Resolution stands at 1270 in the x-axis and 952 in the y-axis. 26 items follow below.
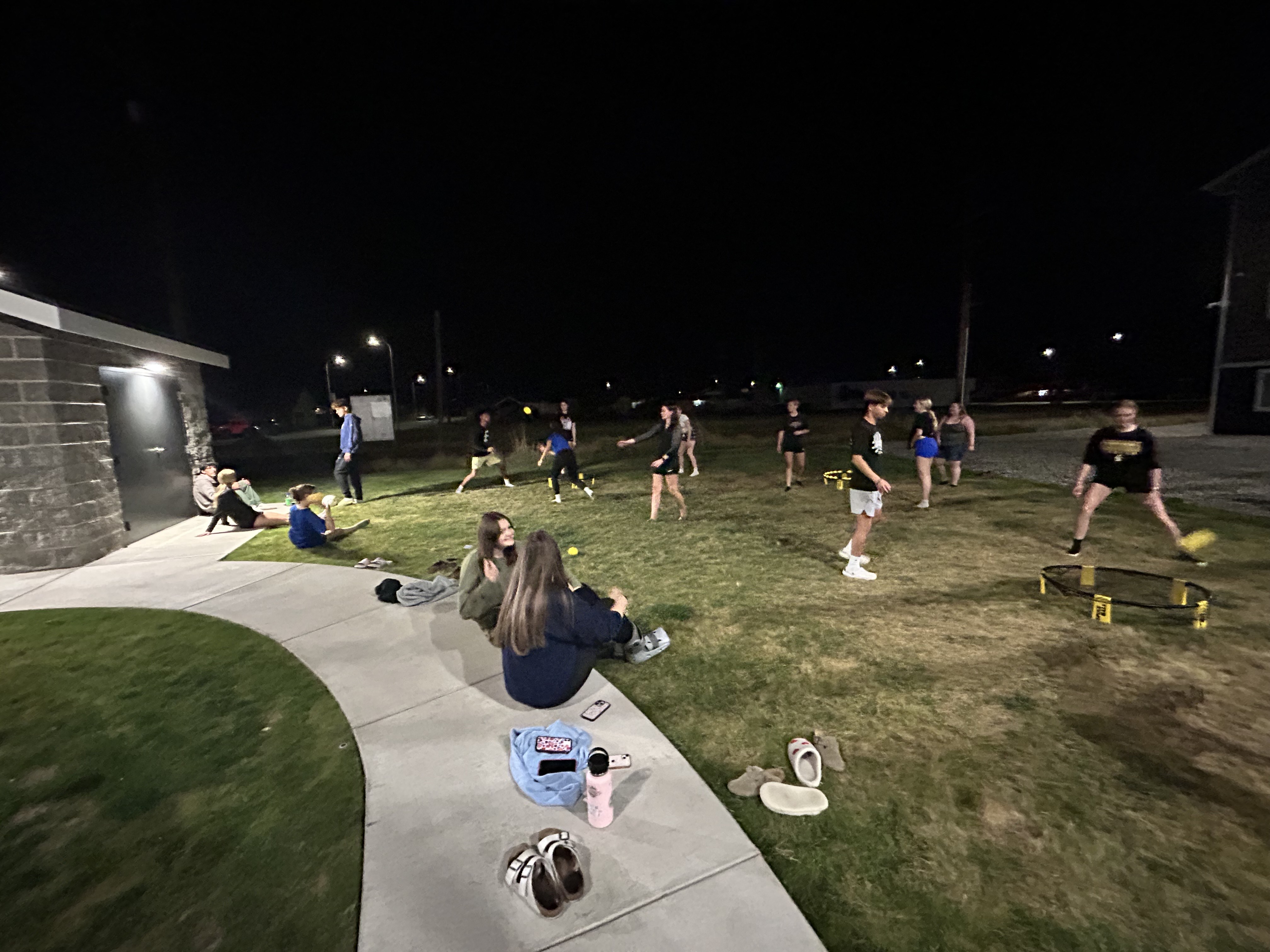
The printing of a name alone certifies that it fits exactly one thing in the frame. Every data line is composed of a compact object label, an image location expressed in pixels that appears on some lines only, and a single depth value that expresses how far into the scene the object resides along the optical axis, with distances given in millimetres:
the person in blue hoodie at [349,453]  11961
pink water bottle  3004
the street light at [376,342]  29953
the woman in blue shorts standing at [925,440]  10266
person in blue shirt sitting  8664
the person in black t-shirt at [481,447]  13906
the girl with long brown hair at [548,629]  3740
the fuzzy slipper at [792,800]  3191
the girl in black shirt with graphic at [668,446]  9617
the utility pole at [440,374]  33075
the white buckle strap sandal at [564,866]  2652
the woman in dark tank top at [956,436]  11383
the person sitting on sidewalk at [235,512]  10359
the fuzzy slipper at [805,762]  3410
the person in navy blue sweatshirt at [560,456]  12375
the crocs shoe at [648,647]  5047
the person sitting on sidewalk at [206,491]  11094
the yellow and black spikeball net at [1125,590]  5477
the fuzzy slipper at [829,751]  3600
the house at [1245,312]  20391
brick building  7793
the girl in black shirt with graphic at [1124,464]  6750
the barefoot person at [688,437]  10188
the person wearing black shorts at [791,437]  12484
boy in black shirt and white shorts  6766
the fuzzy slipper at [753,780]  3381
